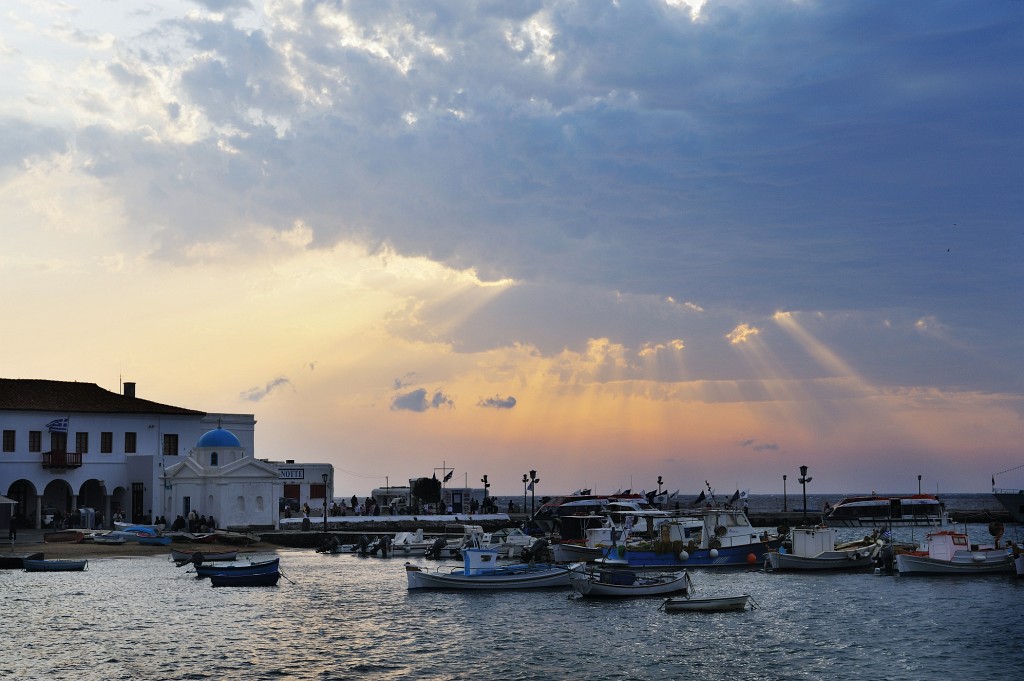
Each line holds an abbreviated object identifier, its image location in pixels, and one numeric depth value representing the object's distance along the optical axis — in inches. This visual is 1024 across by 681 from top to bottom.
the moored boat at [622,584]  1780.3
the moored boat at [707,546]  2135.8
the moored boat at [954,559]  2084.2
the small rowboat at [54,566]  2183.8
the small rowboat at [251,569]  2015.3
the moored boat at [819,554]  2214.6
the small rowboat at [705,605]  1657.2
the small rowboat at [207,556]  2261.3
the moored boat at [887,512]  3841.0
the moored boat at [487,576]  1891.0
